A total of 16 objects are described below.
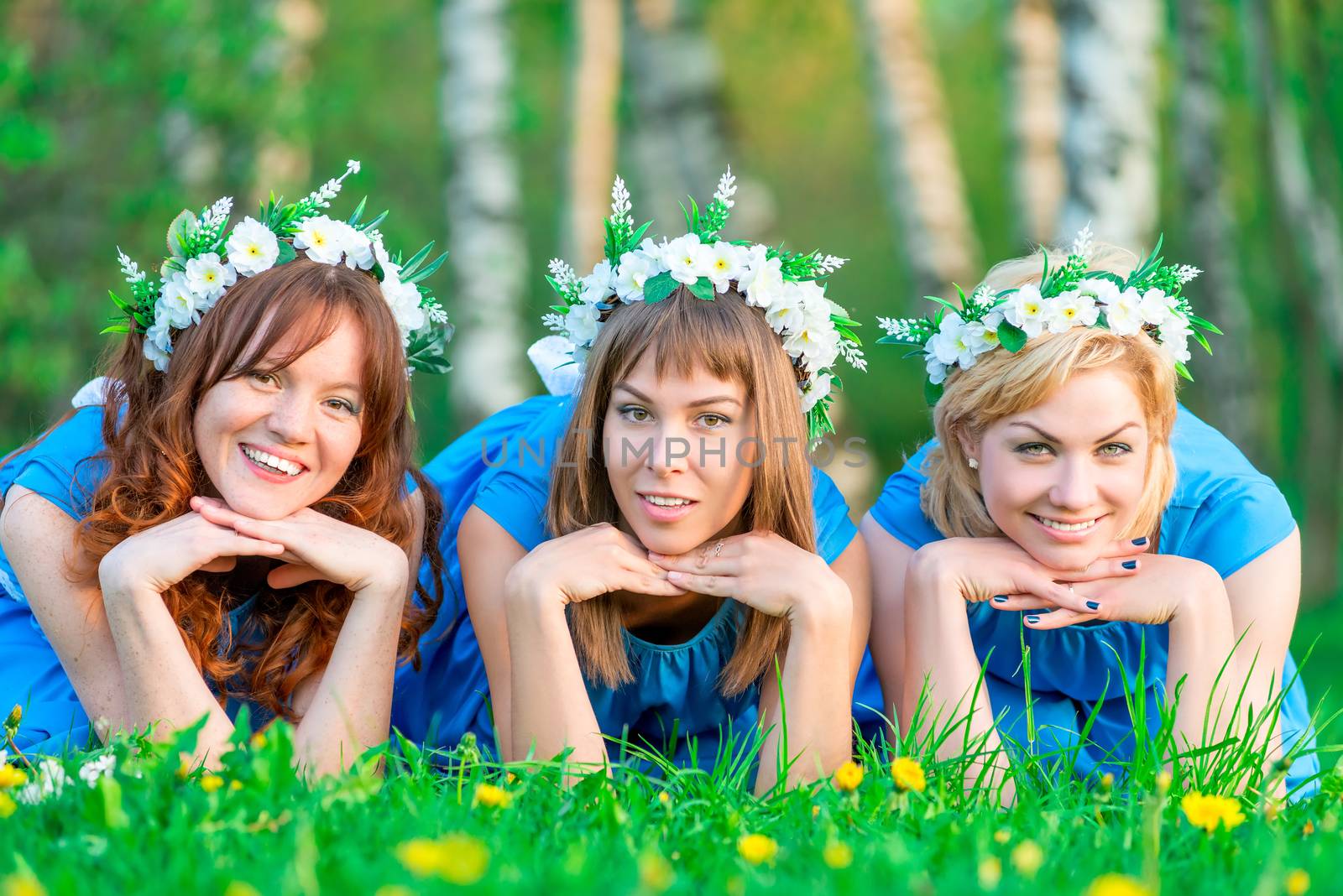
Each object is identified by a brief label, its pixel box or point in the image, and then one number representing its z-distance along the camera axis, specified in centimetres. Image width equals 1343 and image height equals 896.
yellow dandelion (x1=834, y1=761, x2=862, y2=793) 236
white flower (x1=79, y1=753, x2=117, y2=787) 238
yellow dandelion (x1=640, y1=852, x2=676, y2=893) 163
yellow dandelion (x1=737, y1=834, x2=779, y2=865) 204
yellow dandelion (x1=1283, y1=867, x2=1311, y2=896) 186
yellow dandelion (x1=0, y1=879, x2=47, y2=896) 159
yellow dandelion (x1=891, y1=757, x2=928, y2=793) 230
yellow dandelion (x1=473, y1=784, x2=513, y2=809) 233
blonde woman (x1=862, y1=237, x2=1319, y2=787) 299
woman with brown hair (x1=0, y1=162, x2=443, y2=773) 296
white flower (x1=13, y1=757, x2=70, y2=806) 228
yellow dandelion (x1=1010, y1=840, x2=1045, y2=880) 183
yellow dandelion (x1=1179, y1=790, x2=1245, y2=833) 227
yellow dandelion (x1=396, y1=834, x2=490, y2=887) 158
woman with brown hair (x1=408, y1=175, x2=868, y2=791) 294
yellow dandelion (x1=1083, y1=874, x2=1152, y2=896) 161
